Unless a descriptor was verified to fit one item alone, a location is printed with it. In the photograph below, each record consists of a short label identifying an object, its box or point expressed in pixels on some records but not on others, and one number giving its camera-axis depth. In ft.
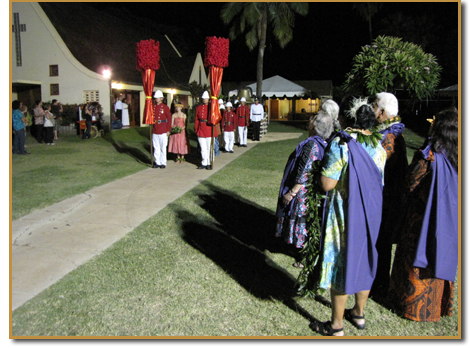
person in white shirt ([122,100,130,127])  76.03
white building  70.95
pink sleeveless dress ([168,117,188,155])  38.09
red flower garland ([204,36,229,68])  31.37
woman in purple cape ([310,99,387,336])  9.55
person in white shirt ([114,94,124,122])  74.00
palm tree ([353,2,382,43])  120.06
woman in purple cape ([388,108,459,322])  10.28
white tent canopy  91.61
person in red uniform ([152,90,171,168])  34.14
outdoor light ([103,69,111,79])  69.56
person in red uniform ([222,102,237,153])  44.80
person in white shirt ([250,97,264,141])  57.72
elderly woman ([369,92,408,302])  11.70
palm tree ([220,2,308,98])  91.04
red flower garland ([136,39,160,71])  32.63
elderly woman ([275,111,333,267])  13.05
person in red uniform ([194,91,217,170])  34.27
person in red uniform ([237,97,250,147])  49.57
